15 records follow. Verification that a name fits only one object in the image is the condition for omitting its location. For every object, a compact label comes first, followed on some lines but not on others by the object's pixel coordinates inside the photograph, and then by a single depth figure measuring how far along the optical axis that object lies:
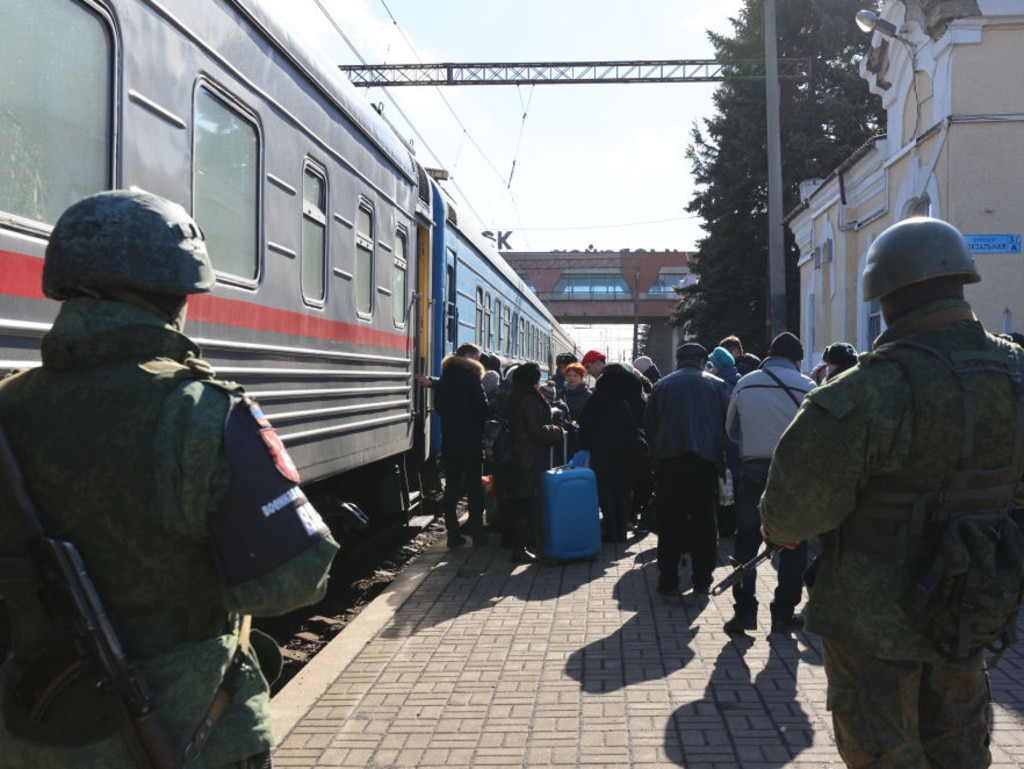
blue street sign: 14.53
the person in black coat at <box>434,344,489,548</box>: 9.68
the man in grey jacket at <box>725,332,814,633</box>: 6.73
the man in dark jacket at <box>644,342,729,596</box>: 7.55
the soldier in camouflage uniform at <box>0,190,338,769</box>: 2.10
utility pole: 17.44
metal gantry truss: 23.22
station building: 14.66
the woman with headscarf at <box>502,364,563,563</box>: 9.29
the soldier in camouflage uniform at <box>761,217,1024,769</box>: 2.94
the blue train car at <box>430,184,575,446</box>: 12.52
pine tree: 32.38
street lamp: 15.29
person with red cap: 12.03
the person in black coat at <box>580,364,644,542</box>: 9.70
